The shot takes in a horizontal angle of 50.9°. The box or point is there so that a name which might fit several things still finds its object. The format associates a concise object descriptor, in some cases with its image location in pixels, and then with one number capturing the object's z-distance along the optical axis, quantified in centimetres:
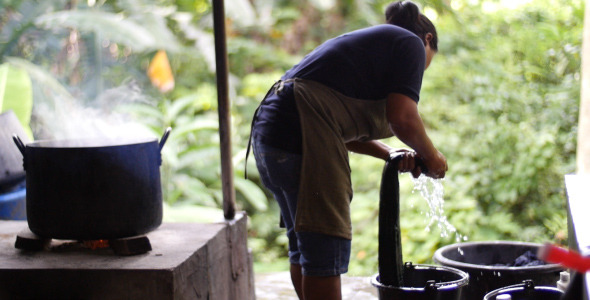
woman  264
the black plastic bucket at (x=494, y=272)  305
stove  287
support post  343
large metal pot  280
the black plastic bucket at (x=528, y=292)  271
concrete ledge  261
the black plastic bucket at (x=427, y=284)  264
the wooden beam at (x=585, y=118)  476
